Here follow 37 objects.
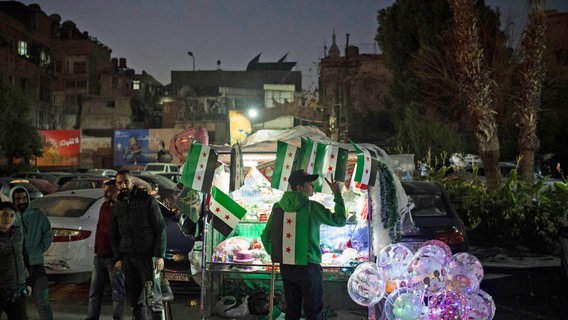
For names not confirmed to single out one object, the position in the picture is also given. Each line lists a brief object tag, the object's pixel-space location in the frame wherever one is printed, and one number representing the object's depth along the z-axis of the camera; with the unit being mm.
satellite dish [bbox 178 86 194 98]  49662
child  5652
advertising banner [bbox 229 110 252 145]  20844
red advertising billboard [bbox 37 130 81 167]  42750
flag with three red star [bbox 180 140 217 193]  6703
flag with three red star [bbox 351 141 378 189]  6688
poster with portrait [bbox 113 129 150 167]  42375
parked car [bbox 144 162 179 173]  30609
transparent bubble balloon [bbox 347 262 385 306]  6152
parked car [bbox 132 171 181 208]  16047
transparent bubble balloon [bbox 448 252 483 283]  6082
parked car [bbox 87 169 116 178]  26920
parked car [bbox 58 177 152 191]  17373
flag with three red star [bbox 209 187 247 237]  6789
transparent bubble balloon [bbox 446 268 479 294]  5914
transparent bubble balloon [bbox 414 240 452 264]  6074
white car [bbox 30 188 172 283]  8547
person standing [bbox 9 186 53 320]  6379
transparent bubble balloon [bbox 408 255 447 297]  5922
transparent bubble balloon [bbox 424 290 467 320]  5648
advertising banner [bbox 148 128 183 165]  42031
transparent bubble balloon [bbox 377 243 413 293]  6160
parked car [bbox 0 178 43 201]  17541
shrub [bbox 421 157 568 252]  12664
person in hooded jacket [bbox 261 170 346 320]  5789
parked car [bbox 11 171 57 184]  23062
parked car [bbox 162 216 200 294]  8562
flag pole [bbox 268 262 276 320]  6055
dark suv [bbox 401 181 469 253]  8461
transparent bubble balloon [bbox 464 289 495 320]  5645
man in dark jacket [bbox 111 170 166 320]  6152
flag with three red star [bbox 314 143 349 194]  6859
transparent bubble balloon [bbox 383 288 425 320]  5723
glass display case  6947
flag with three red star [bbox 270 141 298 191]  6703
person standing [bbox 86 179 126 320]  6645
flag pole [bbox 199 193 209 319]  6781
